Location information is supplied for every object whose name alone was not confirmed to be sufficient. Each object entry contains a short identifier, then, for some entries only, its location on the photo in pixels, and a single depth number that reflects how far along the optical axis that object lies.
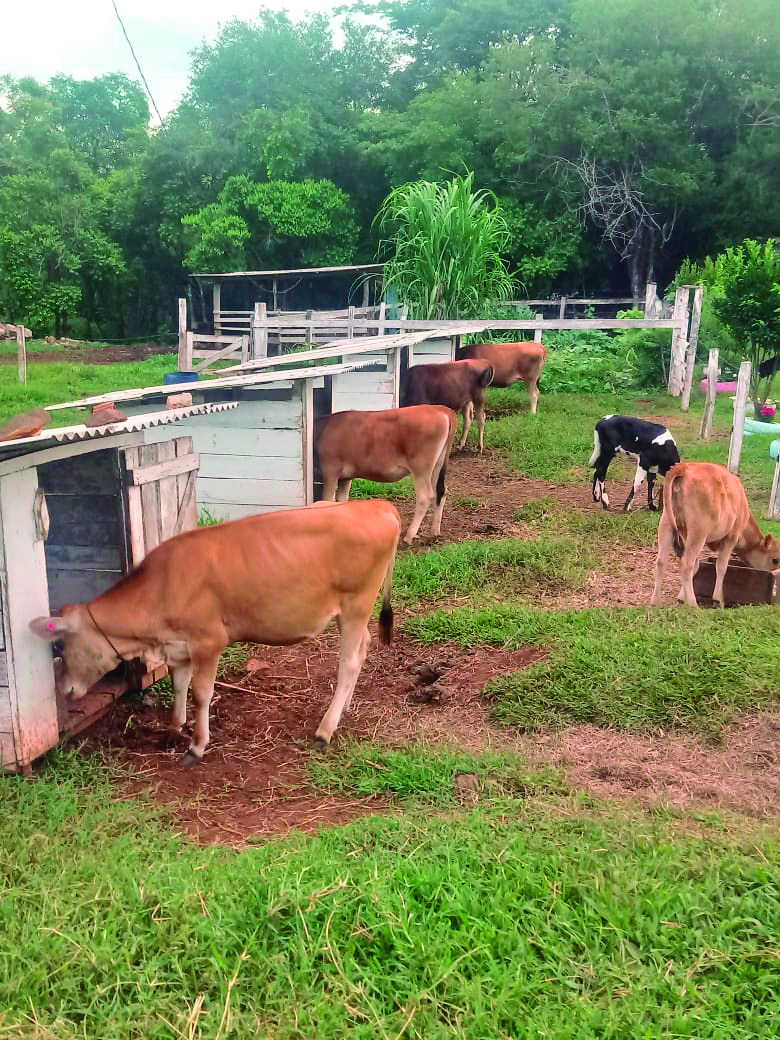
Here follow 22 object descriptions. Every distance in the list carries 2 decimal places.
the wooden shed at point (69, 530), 4.43
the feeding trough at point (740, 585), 7.04
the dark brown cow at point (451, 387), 13.39
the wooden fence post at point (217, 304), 26.45
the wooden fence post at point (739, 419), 10.62
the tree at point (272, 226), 30.53
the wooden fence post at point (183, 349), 17.34
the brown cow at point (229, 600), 4.78
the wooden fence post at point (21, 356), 17.56
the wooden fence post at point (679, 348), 17.70
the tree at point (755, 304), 13.49
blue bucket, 10.70
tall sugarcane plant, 18.67
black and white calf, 9.73
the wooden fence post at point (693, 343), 16.39
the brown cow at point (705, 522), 6.74
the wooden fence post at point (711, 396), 12.74
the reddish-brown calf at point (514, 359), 16.59
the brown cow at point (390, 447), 9.02
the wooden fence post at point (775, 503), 9.29
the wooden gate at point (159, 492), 5.62
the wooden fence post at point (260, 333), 17.39
